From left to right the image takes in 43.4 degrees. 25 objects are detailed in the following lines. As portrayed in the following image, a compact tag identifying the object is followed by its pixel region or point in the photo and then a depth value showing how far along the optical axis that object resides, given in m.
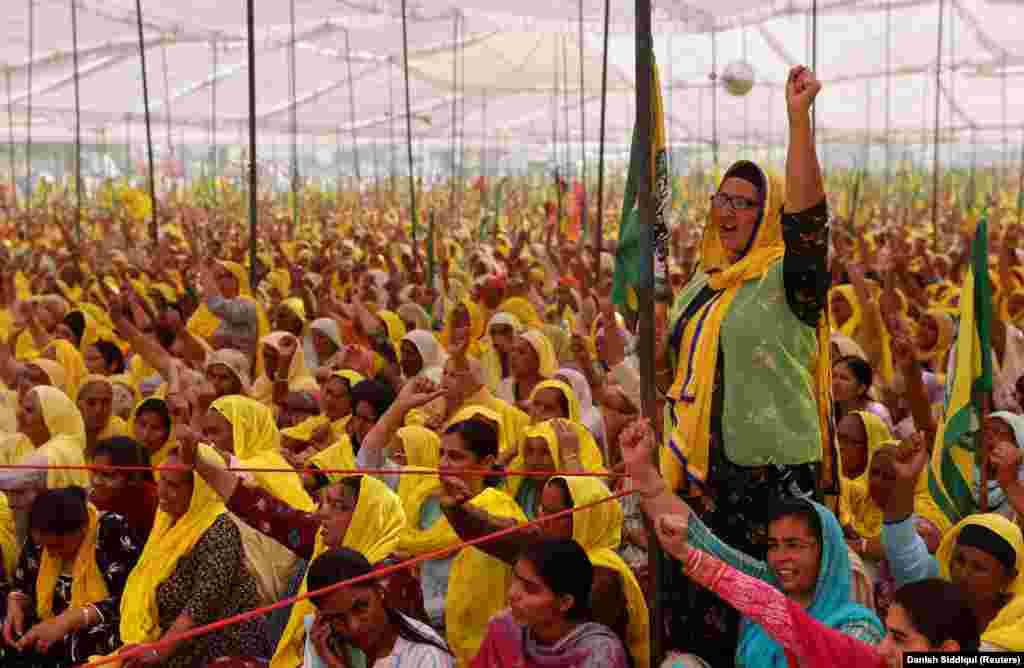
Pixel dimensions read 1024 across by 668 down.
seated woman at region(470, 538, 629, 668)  2.79
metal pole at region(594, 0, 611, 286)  3.88
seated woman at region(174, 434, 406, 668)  3.38
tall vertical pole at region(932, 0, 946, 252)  11.77
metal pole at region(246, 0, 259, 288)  6.34
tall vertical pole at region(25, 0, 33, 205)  14.62
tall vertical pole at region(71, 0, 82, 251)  10.24
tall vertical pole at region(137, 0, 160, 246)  7.84
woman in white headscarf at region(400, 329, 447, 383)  6.16
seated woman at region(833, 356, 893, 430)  4.93
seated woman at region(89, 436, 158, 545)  3.85
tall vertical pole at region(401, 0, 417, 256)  8.34
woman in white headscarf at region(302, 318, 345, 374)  6.83
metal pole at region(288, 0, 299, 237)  15.39
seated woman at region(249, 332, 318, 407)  5.98
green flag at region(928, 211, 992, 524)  3.25
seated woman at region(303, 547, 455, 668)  2.79
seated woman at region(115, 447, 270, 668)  3.39
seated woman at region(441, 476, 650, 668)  3.19
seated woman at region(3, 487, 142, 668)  3.55
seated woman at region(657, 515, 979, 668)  2.01
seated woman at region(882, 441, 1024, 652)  2.85
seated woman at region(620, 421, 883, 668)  2.30
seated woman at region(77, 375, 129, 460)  5.23
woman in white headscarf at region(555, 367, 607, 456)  5.15
